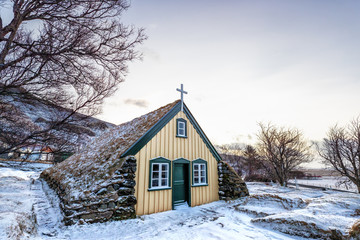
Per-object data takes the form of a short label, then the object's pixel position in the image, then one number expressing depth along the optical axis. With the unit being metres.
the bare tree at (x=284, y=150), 20.95
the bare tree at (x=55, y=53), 4.86
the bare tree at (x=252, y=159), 25.54
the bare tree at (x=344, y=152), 14.76
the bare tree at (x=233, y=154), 40.81
